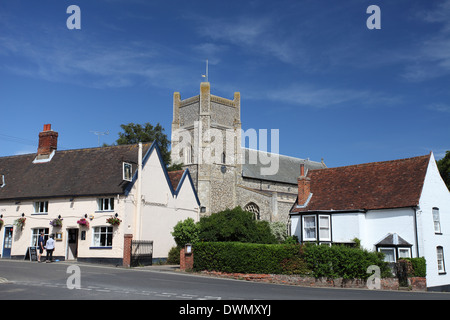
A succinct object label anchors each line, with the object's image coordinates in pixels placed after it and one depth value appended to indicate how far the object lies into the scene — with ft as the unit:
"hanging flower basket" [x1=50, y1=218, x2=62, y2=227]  96.37
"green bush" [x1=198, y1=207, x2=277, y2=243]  84.12
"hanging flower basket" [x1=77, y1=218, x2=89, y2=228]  93.85
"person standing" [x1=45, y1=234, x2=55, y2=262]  89.76
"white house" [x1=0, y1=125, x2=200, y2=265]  93.56
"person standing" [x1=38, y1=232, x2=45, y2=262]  91.61
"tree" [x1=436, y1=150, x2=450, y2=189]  152.25
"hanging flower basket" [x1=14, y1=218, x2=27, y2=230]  100.89
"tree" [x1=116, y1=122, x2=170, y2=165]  171.73
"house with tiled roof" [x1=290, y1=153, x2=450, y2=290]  84.99
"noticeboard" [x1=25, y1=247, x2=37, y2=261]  94.94
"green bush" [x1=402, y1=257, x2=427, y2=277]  75.81
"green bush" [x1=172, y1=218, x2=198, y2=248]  86.63
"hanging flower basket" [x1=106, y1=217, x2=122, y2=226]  90.53
